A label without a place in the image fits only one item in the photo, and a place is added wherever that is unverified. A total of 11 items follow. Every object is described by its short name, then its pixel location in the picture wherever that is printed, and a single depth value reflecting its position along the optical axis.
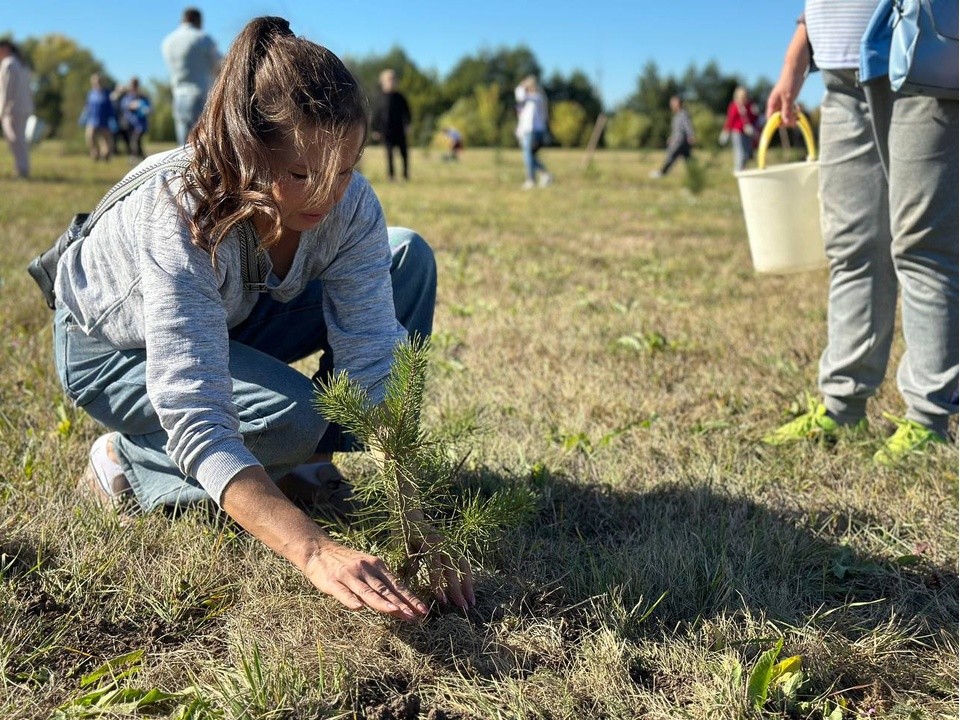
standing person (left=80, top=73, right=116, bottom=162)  18.70
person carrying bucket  2.56
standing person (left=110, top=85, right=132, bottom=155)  19.65
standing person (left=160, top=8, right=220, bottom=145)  9.03
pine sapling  1.67
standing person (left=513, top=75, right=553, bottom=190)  14.33
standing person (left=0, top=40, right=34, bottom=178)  11.67
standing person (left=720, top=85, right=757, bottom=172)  15.70
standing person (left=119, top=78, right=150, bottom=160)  20.14
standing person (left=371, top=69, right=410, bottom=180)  14.52
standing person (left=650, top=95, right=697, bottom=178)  17.09
